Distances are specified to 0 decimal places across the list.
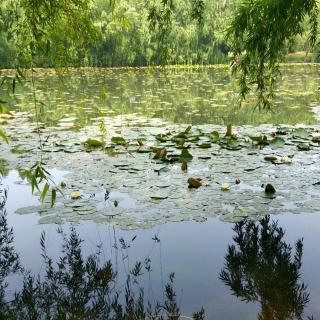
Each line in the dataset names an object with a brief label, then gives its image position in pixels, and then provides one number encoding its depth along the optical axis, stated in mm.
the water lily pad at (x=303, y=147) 5645
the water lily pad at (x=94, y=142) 6113
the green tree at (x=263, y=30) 3562
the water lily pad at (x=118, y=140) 6238
